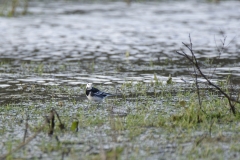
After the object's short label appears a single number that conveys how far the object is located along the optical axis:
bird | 21.09
